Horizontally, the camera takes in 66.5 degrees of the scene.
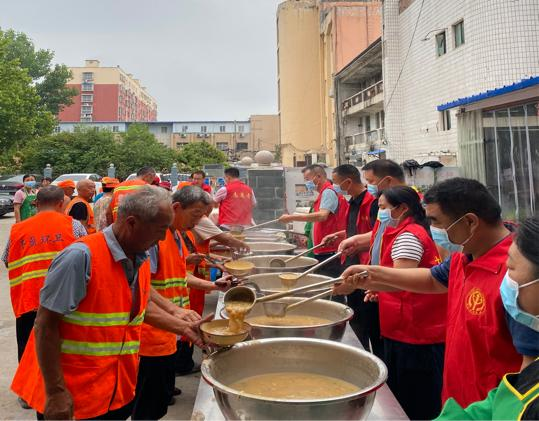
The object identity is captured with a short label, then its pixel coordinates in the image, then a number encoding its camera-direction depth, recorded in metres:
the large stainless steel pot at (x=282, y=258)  3.58
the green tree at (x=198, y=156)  31.86
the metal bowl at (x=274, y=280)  2.99
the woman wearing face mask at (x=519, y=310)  1.10
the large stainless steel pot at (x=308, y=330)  1.92
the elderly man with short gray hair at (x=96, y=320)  1.57
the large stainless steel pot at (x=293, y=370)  1.23
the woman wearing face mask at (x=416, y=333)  2.26
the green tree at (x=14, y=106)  17.56
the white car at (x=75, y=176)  18.28
